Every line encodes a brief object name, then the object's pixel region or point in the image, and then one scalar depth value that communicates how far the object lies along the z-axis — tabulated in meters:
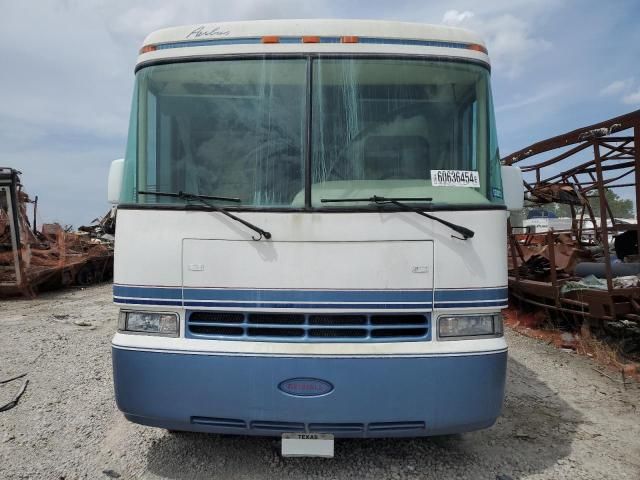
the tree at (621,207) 44.33
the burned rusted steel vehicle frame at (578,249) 6.50
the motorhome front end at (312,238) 3.10
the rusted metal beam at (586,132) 6.43
